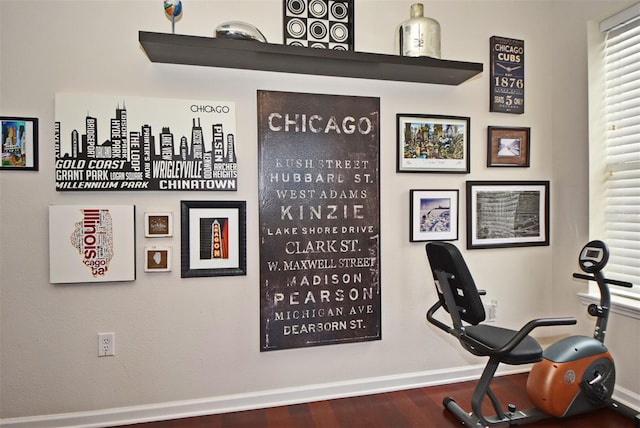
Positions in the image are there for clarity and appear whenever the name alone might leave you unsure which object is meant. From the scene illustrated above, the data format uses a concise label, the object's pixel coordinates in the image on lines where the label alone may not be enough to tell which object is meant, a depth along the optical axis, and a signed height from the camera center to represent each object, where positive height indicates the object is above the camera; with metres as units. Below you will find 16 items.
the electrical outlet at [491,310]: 2.57 -0.68
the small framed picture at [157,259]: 2.07 -0.25
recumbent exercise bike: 1.78 -0.73
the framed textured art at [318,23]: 2.22 +1.15
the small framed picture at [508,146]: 2.54 +0.46
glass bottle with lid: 2.19 +1.05
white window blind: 2.23 +0.38
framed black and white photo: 2.52 -0.01
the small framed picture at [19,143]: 1.92 +0.37
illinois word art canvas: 1.98 -0.16
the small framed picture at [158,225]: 2.07 -0.06
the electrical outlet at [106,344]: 2.03 -0.72
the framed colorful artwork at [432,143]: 2.39 +0.46
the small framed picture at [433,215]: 2.42 -0.02
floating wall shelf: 1.88 +0.85
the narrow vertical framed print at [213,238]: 2.12 -0.14
